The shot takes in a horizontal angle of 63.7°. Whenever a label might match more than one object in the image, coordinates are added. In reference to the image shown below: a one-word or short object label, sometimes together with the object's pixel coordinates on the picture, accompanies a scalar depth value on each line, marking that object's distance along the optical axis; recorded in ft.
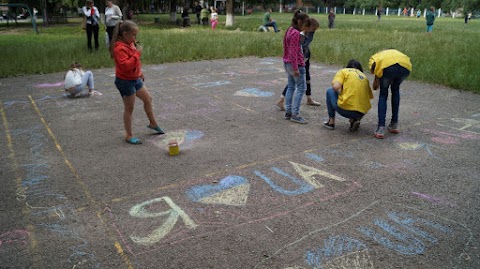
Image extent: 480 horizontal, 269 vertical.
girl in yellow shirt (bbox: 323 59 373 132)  16.15
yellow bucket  14.40
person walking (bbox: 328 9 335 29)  81.46
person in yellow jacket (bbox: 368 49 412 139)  15.37
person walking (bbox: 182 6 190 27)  83.51
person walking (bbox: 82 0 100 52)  38.58
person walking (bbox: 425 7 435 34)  66.99
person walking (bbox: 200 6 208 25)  86.89
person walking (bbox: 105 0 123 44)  38.01
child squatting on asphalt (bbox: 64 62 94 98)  22.94
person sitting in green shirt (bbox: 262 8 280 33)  69.05
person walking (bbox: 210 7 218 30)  75.43
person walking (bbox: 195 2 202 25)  95.20
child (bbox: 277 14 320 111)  17.15
